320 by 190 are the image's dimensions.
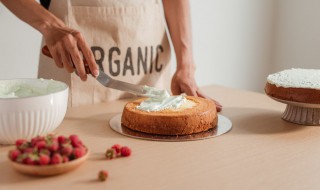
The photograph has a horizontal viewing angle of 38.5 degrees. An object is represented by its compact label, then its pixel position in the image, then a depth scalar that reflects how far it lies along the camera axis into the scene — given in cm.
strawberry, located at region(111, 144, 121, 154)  80
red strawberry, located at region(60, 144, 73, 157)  70
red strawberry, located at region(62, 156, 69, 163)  70
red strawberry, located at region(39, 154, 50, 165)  67
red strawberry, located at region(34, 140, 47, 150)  69
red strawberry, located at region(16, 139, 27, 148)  72
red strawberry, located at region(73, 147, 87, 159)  71
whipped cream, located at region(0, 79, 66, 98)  94
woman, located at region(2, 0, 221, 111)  119
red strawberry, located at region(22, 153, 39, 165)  68
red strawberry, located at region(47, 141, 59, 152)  69
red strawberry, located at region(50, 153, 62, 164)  68
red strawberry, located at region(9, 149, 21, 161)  70
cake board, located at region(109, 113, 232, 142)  90
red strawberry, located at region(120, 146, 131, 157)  79
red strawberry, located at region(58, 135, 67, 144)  71
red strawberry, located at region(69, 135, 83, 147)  72
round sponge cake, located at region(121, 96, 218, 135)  92
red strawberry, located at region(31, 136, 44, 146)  70
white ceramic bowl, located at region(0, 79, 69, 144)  80
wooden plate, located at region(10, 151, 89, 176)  68
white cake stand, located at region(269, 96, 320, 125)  101
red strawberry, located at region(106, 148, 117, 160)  78
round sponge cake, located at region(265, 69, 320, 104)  96
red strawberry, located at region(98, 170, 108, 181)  69
